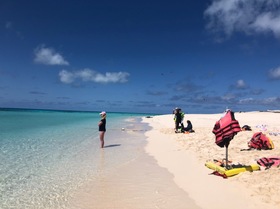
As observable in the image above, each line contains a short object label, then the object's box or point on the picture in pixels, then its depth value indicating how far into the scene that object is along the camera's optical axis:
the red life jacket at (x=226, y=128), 6.08
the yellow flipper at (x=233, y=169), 6.13
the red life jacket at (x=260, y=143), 9.36
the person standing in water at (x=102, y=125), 10.93
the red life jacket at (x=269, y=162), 6.56
